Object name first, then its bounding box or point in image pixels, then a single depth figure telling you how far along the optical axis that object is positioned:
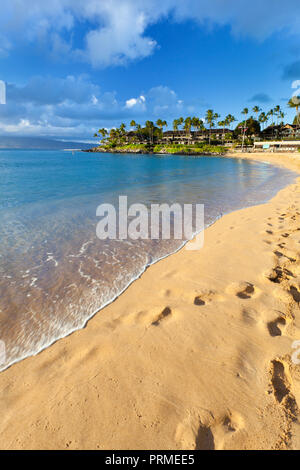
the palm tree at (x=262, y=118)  112.03
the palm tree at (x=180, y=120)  130.00
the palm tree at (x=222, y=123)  120.20
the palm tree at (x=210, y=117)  117.72
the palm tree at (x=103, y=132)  160.65
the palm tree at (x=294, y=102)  86.31
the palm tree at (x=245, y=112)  106.00
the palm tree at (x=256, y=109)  108.75
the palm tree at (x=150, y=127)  133.57
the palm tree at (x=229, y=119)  119.12
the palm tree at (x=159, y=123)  131.70
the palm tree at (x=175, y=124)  131.16
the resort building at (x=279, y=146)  74.43
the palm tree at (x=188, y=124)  124.91
